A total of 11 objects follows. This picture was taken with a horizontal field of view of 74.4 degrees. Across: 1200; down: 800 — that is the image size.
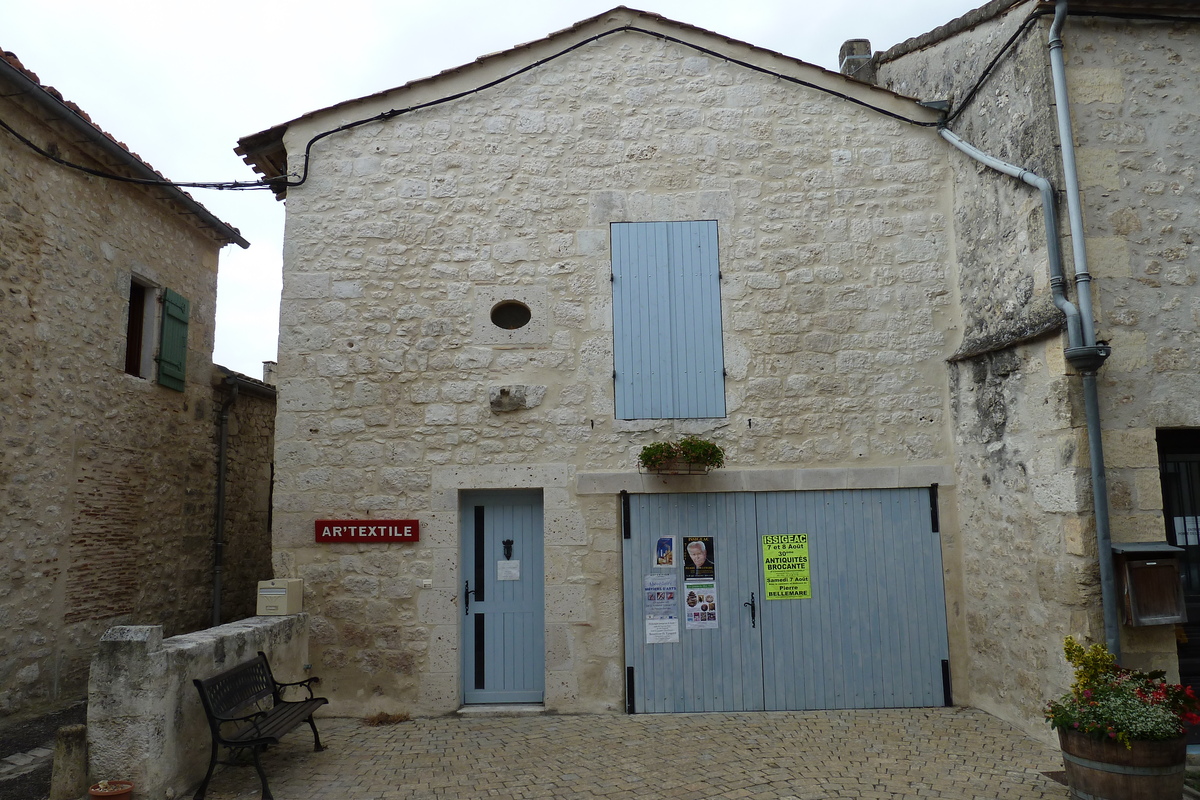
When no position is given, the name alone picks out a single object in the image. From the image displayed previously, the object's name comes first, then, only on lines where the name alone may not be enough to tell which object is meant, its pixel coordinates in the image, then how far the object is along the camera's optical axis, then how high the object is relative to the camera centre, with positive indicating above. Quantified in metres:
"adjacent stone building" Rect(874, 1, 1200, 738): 4.92 +1.19
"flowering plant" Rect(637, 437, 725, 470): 5.84 +0.51
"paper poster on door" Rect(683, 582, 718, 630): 6.09 -0.64
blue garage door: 6.02 -0.69
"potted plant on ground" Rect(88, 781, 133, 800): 4.01 -1.31
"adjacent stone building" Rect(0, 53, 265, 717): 6.06 +1.13
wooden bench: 4.29 -1.09
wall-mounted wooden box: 4.63 -0.41
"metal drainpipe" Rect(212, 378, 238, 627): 8.73 +0.34
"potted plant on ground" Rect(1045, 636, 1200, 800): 3.82 -1.06
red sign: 6.13 -0.03
